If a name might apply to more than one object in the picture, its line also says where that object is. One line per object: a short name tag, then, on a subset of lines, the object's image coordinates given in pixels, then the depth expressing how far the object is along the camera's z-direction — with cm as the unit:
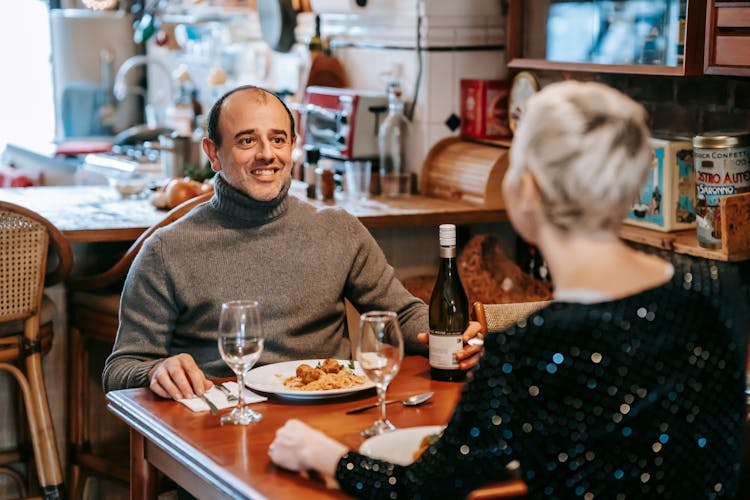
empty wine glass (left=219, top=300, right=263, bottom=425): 186
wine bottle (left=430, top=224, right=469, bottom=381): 212
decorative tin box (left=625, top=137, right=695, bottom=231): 302
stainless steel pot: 459
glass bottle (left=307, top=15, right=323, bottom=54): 464
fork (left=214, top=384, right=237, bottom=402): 201
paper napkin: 198
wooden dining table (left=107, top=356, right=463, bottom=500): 164
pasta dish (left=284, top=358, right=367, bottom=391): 203
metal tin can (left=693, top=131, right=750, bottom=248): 275
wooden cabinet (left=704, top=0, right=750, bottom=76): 259
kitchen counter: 328
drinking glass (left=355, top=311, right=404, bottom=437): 177
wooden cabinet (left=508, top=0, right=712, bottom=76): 278
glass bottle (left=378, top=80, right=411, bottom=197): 410
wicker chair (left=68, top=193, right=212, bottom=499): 326
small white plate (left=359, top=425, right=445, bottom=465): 169
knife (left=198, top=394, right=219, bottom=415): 195
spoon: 195
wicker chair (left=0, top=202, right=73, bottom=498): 307
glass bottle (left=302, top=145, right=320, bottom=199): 403
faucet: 672
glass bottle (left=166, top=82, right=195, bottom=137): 622
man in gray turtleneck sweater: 237
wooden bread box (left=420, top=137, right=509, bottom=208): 370
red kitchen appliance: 413
